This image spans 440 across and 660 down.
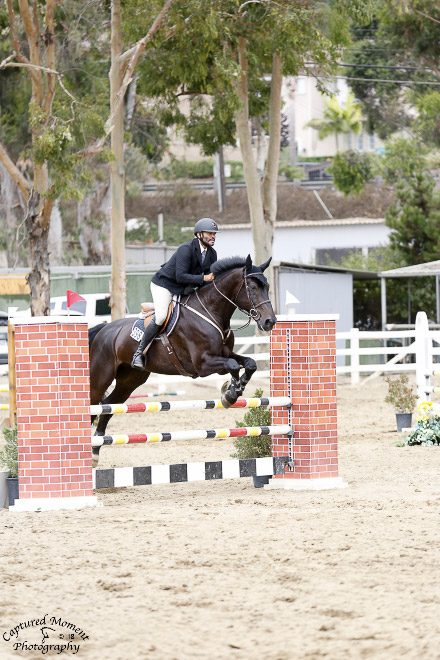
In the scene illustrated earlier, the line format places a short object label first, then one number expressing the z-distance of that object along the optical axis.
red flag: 32.31
